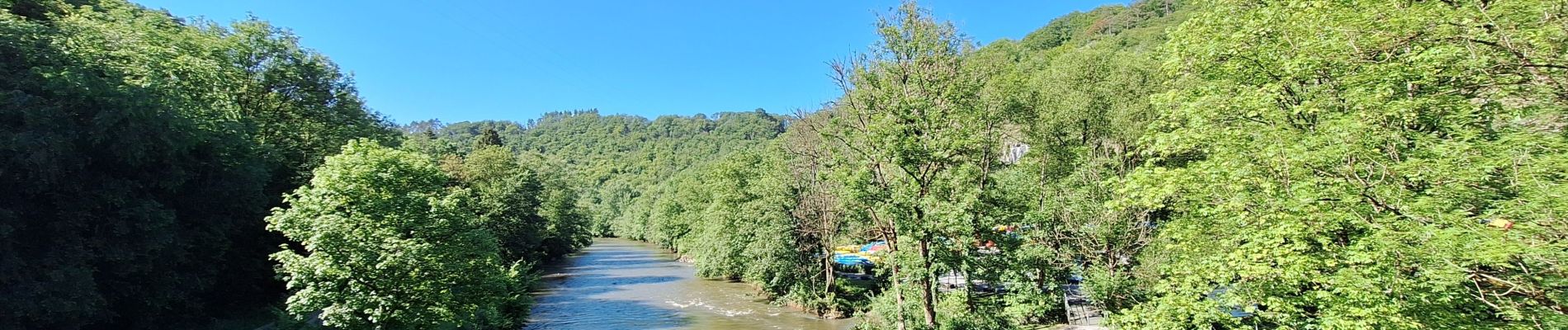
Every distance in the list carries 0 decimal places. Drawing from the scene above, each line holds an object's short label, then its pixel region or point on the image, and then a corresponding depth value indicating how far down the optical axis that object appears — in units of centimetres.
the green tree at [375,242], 1218
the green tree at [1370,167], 675
